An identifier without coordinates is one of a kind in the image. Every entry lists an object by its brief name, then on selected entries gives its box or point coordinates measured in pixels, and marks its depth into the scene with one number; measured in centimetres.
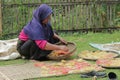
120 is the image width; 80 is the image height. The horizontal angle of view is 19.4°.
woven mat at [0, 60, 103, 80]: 545
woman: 634
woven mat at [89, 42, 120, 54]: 736
